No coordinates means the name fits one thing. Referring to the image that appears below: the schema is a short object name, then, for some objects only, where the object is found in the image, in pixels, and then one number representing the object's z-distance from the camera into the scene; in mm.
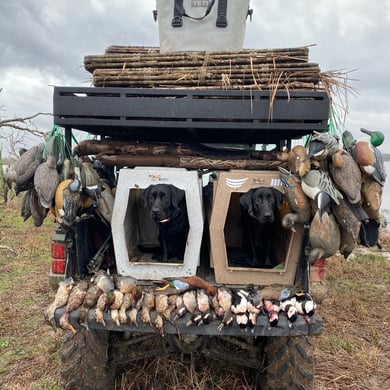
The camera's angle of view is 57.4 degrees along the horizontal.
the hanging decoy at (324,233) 1975
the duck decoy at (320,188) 1906
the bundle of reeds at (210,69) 2221
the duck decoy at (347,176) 1910
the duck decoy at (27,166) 2160
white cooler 2664
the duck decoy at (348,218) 1939
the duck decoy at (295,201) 2059
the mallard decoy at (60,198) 2098
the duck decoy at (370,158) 1961
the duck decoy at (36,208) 2295
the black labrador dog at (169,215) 2410
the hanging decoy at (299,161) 1988
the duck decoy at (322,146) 1928
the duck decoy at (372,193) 2021
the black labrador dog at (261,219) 2293
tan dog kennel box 2289
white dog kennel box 2264
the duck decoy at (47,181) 2094
